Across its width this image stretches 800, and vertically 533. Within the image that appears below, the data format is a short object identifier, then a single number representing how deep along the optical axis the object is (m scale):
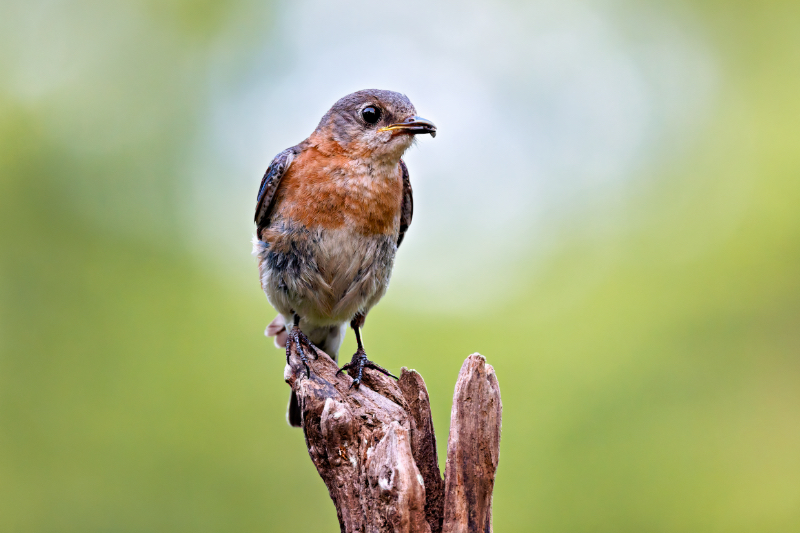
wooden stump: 6.58
